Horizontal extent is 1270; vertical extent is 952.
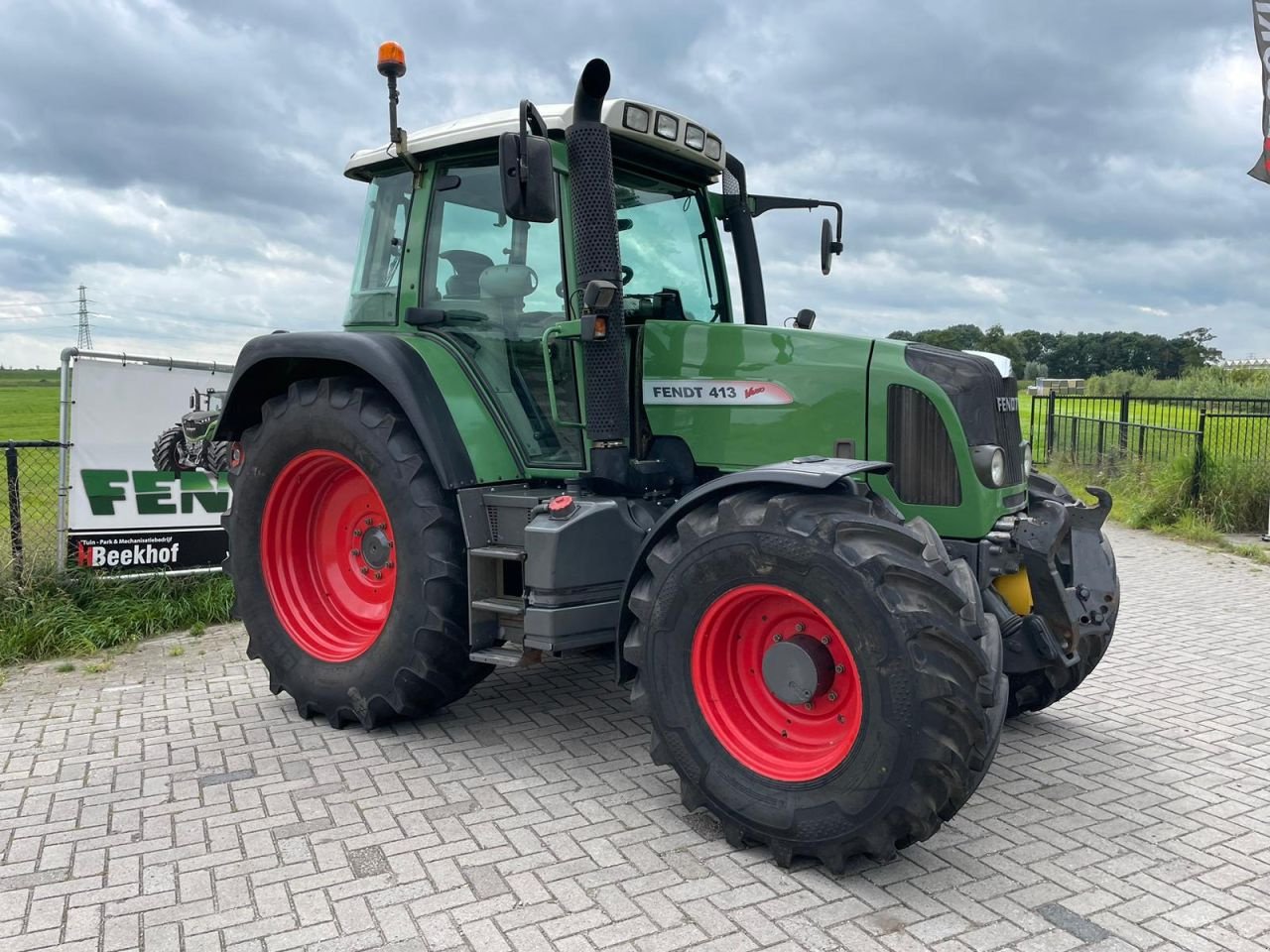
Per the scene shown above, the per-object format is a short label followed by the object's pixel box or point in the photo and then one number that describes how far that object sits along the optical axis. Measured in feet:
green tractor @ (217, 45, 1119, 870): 10.57
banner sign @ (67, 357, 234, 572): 22.62
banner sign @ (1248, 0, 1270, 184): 35.09
